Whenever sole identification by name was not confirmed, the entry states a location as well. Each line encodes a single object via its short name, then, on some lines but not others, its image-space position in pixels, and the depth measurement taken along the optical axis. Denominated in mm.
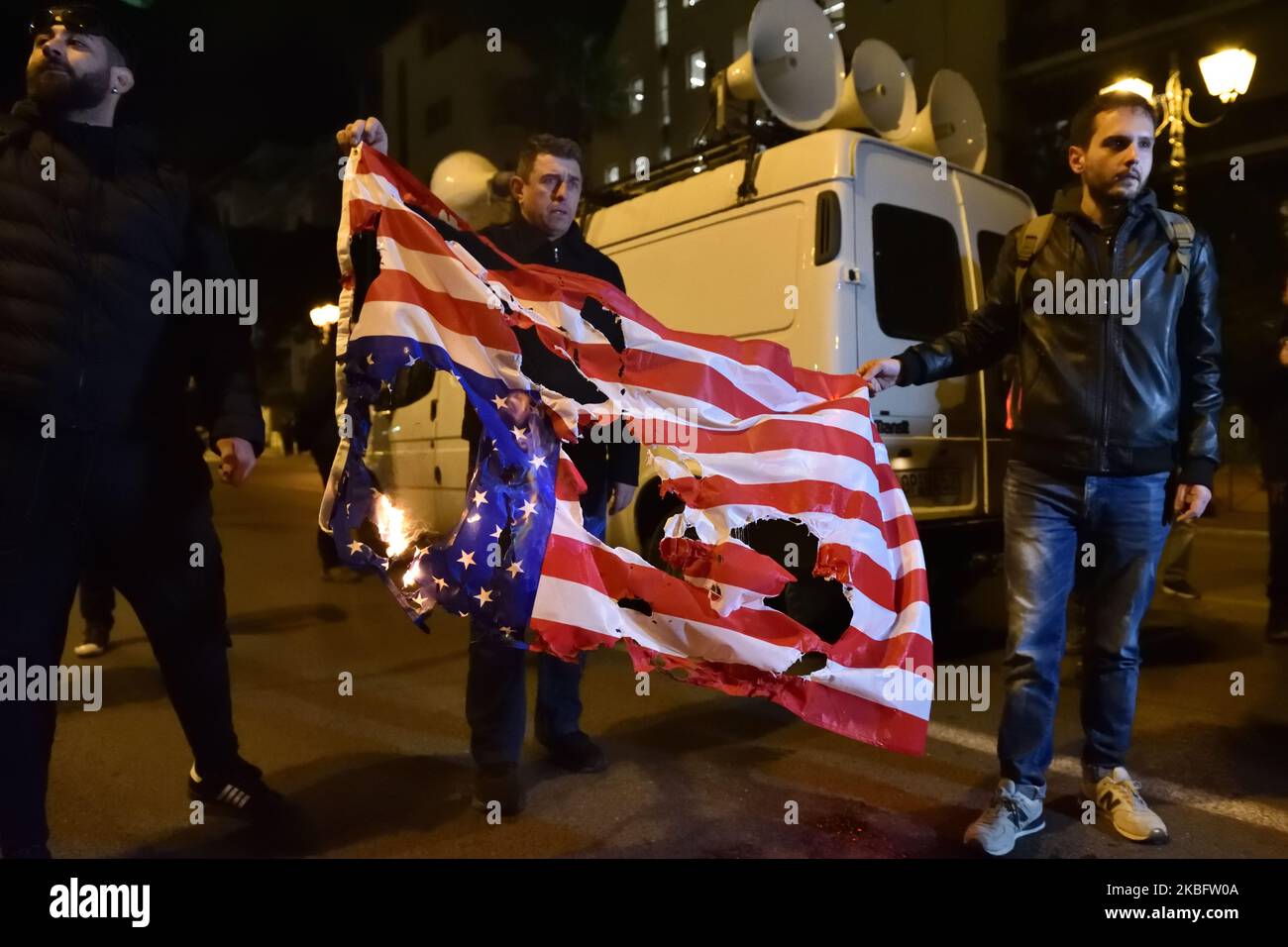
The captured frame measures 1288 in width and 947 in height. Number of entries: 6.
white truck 4793
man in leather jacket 2947
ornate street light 7938
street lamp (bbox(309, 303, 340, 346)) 10877
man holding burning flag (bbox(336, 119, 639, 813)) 3084
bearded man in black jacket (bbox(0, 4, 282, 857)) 2607
